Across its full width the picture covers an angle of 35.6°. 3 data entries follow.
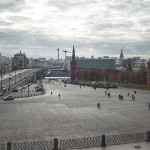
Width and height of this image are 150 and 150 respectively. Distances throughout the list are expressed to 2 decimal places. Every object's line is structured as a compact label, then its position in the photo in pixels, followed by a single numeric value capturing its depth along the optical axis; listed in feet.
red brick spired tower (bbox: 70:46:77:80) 525.43
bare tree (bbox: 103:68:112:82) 401.88
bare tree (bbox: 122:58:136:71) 449.89
